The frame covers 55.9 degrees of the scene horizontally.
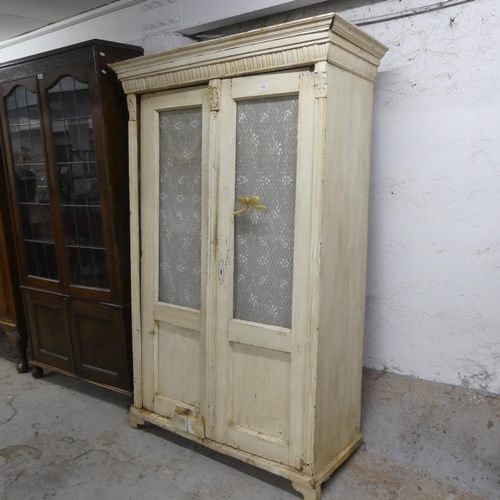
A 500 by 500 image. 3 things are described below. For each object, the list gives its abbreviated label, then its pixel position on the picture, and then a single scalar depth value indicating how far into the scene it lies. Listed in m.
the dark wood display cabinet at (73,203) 2.35
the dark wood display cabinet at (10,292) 3.06
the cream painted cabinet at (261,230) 1.73
